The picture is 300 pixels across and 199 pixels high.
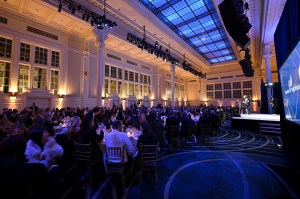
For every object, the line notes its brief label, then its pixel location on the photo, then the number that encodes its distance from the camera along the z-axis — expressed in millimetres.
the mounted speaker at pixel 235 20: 4773
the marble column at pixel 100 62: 9516
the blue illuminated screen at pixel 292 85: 2908
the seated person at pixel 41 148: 2188
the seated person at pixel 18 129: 2633
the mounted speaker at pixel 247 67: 10669
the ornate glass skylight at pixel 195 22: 9438
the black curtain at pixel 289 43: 3074
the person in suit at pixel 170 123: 5633
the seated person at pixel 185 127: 5896
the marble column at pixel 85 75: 11109
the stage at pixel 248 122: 8164
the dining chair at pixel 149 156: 3047
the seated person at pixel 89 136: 3150
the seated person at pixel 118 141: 2964
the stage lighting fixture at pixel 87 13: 7211
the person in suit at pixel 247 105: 12792
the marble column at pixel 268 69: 11547
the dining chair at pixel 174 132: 5392
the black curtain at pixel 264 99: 14383
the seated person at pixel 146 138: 3170
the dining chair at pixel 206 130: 6004
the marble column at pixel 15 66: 8443
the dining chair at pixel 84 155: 2994
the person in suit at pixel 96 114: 6004
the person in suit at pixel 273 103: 11105
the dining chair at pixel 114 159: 2879
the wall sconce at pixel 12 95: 8234
